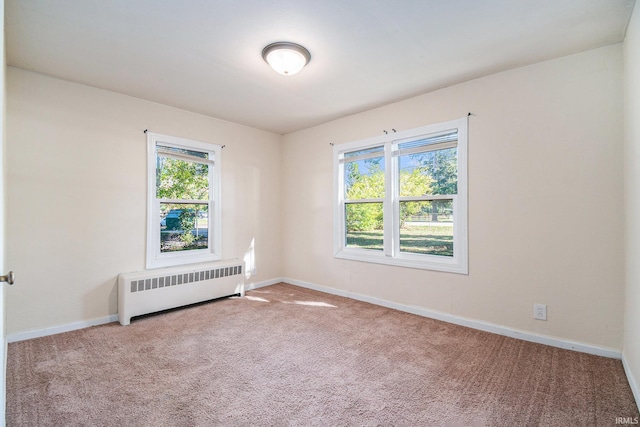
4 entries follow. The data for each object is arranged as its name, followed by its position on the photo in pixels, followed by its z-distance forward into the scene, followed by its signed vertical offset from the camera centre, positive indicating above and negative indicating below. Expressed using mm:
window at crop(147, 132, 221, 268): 3789 +195
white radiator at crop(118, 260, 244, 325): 3367 -852
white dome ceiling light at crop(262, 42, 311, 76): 2547 +1350
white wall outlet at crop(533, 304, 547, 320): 2795 -857
